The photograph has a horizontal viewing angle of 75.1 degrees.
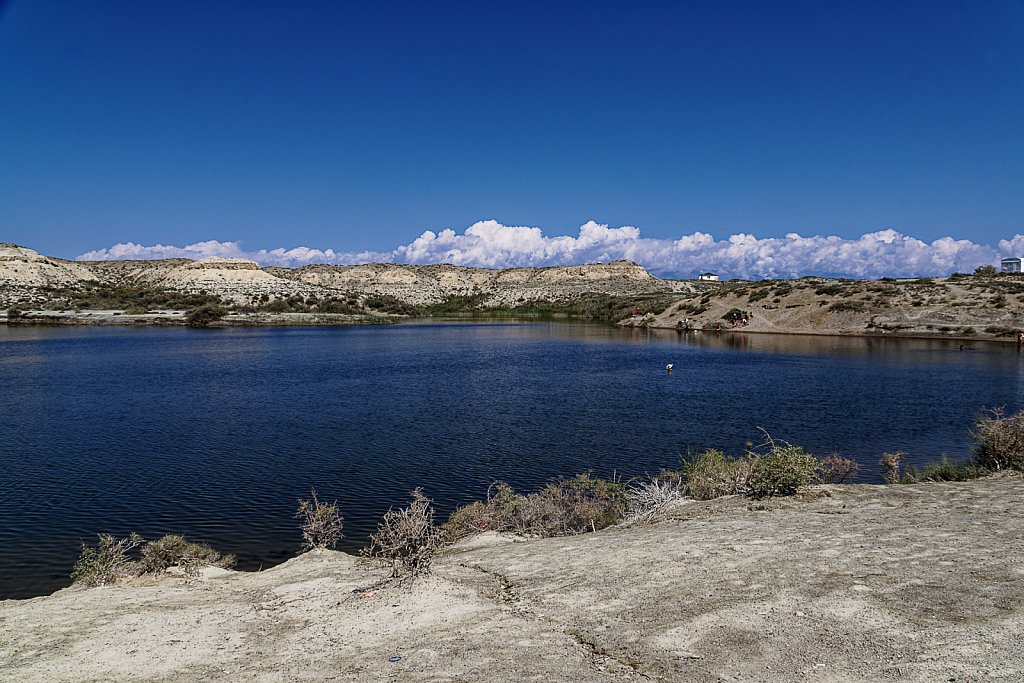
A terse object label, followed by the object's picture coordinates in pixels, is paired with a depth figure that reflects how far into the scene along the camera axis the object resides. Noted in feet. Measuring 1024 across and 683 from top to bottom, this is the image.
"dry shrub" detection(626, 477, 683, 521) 46.23
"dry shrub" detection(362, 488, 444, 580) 33.50
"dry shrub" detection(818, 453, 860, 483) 59.16
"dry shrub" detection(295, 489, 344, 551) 43.39
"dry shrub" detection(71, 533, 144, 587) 38.34
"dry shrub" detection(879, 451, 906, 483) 61.97
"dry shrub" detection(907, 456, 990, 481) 53.26
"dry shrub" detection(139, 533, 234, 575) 40.04
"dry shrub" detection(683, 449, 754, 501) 50.66
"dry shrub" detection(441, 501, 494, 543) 46.21
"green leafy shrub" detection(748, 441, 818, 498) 46.21
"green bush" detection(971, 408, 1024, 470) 53.62
